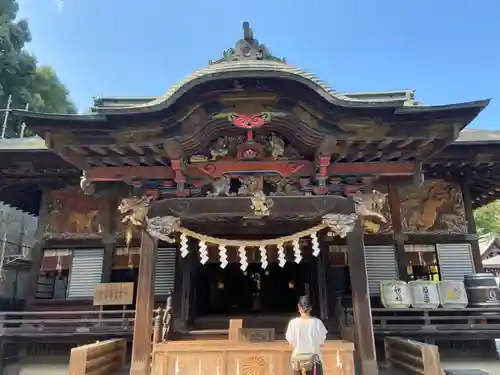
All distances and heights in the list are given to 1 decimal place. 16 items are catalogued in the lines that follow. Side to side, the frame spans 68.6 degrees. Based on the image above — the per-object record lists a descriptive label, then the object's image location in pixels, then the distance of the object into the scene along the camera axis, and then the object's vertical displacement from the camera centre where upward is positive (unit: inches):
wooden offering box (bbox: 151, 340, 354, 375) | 247.1 -39.9
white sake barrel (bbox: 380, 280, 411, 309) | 311.9 +1.9
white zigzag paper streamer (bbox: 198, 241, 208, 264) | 273.3 +33.1
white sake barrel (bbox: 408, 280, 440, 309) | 311.0 +2.4
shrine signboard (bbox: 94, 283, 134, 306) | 333.4 +4.5
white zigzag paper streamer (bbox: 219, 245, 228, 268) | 270.4 +30.6
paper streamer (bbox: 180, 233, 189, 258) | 276.1 +38.7
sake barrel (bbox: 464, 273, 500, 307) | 312.4 +4.8
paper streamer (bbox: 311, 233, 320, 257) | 275.1 +39.7
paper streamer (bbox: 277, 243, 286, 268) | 271.9 +30.7
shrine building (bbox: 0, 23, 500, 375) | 247.6 +86.7
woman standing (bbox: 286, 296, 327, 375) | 189.8 -21.8
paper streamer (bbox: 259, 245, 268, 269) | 277.0 +31.3
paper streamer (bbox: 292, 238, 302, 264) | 271.0 +32.5
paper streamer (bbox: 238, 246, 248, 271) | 276.8 +30.6
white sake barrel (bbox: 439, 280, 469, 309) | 311.6 +1.5
